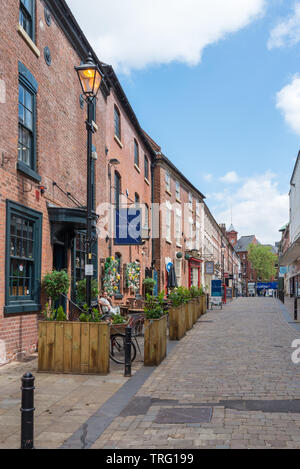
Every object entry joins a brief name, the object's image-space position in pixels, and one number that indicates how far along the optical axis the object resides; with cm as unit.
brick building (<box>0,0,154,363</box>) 945
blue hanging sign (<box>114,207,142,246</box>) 1638
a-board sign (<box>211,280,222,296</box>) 3156
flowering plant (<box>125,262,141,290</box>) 1934
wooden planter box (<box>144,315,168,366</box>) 949
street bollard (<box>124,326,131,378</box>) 845
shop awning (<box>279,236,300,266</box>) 2690
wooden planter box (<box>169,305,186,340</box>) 1354
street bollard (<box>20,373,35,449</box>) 438
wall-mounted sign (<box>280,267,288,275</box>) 6114
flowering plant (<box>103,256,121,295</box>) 1585
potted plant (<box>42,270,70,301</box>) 1079
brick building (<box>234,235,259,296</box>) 13788
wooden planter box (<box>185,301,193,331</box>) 1575
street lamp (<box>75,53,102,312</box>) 922
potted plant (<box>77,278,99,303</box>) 1289
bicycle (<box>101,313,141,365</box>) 979
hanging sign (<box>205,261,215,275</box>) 3934
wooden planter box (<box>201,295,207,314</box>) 2542
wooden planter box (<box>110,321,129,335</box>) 1024
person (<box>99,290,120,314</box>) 1342
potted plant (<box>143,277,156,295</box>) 2272
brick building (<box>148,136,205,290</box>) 2681
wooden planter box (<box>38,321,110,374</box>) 848
